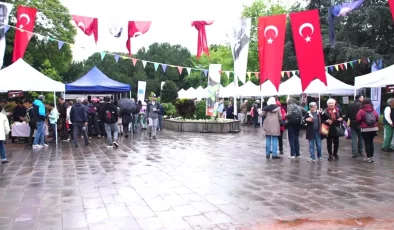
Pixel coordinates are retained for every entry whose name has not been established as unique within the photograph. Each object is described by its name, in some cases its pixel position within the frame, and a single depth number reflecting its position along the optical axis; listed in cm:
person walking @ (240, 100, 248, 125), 2281
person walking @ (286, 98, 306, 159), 910
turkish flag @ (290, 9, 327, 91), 1041
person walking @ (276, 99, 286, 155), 955
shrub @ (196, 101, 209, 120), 1800
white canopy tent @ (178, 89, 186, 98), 3284
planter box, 1681
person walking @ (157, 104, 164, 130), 1794
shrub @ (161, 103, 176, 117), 2099
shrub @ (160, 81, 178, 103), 2700
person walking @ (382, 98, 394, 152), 1038
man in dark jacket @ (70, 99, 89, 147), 1174
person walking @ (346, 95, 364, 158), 939
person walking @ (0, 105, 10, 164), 833
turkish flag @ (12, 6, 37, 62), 1088
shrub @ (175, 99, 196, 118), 1822
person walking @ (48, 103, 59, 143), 1221
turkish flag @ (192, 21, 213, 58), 1266
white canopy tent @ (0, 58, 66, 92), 1195
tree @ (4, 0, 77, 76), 3072
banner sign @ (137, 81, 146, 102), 2197
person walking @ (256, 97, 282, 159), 912
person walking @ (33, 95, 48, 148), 1126
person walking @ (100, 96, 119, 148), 1110
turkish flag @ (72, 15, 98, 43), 1132
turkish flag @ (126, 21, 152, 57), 1209
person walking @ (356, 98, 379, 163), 857
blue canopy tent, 1650
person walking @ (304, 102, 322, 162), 889
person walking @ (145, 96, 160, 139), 1422
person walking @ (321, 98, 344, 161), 887
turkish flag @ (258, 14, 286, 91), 1099
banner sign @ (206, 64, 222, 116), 1716
